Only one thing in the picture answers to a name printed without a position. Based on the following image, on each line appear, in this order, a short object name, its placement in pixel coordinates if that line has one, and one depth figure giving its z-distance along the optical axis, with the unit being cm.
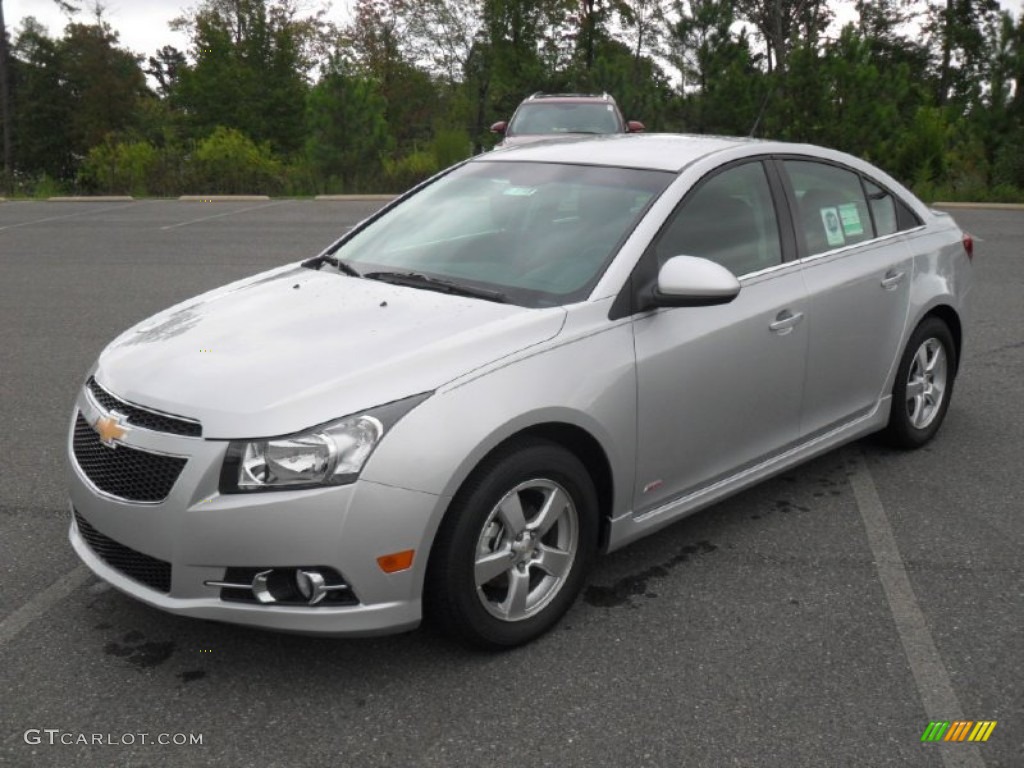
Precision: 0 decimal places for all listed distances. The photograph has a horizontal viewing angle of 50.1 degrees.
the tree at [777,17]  4469
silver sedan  312
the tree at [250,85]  5022
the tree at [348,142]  2381
